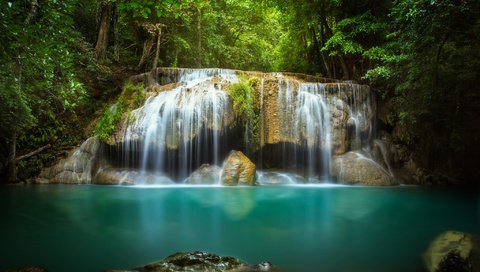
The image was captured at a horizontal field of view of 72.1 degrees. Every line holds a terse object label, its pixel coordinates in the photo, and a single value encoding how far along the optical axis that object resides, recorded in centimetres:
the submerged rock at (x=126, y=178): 1123
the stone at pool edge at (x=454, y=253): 330
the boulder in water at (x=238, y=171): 1088
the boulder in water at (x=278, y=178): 1165
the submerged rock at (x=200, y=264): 341
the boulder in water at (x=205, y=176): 1121
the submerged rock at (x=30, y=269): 319
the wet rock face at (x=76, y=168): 1130
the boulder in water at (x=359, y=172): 1133
